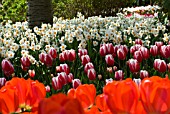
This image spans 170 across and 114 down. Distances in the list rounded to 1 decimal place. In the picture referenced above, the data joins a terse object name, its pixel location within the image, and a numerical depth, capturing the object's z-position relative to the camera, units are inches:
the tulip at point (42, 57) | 184.1
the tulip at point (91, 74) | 160.1
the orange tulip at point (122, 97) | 45.1
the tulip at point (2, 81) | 140.4
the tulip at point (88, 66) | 167.5
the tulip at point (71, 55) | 185.6
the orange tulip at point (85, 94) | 54.0
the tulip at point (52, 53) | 194.1
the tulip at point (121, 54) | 189.7
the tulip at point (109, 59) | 183.9
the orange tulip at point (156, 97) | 44.7
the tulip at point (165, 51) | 183.6
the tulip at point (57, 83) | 141.3
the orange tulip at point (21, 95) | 50.9
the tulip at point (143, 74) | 162.2
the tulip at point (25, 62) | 182.3
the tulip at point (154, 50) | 193.2
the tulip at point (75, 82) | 139.3
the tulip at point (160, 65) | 164.6
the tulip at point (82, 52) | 191.8
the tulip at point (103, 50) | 196.1
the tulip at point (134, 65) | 169.5
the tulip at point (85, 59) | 178.7
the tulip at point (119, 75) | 160.9
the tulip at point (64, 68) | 162.6
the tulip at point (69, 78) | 151.1
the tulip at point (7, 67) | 163.6
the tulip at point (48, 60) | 183.3
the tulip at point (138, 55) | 180.9
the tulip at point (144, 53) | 185.0
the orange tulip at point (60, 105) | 37.5
